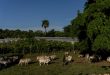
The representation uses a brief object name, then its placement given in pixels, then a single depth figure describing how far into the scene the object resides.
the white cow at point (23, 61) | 16.93
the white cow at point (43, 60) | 16.62
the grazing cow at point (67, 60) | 17.19
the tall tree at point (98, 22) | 15.82
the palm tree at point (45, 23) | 46.52
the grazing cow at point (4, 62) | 16.39
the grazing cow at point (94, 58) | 18.10
